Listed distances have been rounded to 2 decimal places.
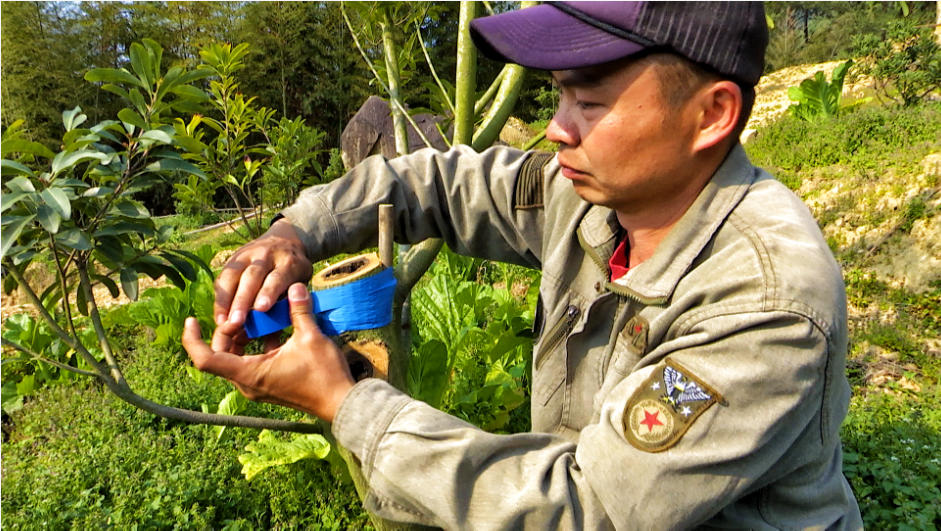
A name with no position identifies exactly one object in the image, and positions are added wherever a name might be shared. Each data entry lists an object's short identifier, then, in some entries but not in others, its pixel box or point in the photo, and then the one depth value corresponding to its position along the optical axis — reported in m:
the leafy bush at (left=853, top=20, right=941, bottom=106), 7.46
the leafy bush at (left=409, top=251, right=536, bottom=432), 2.65
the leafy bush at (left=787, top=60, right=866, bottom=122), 8.09
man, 0.91
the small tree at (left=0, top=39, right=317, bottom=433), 1.40
